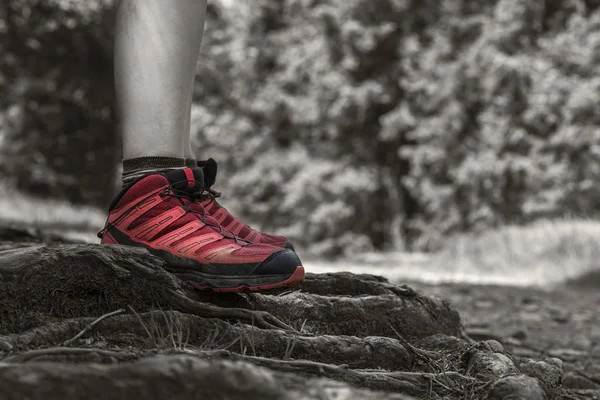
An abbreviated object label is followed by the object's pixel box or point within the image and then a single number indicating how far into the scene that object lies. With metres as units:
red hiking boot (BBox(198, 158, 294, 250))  2.67
